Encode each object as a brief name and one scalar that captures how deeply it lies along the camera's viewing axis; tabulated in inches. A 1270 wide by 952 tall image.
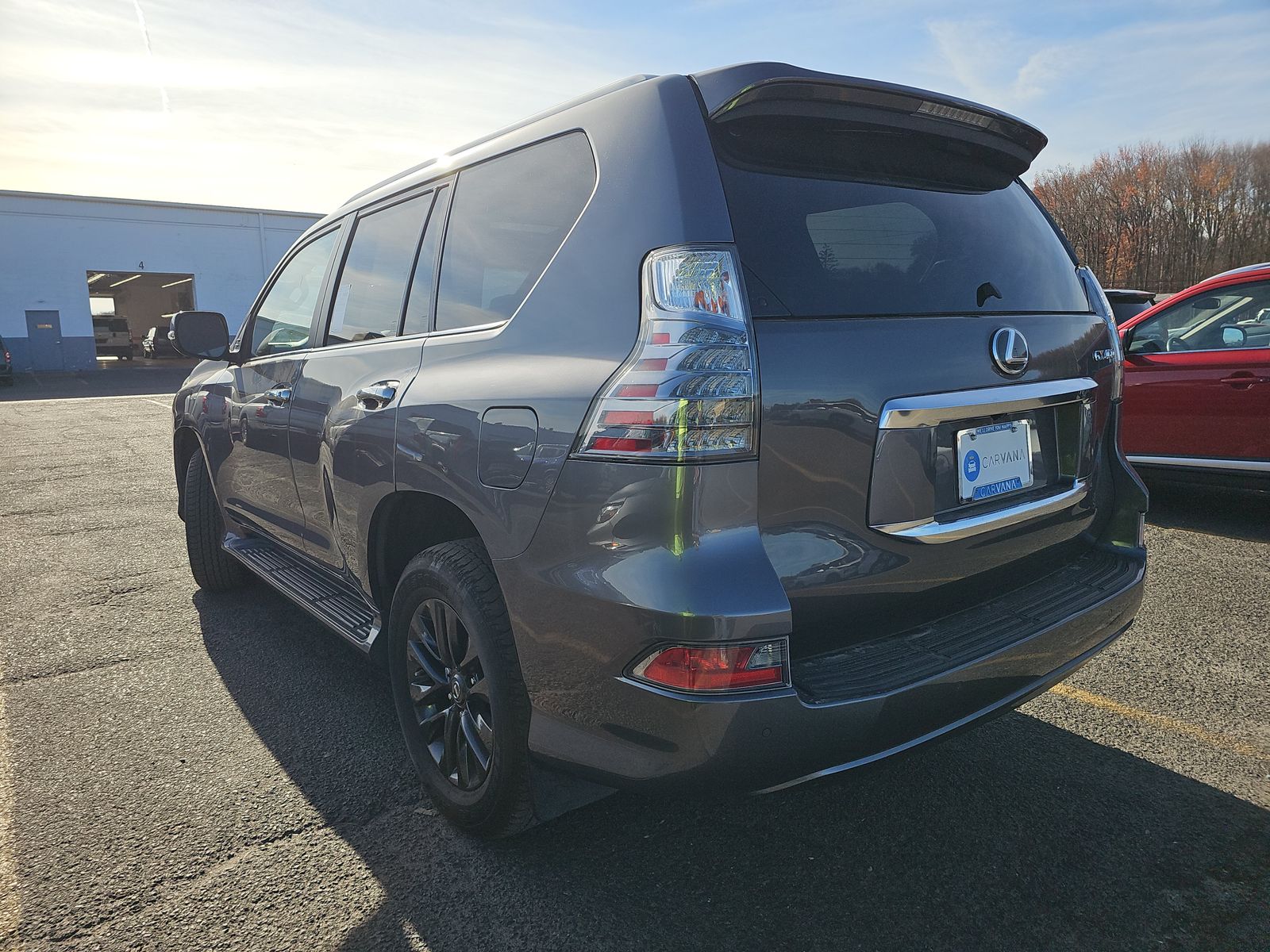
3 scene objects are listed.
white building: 1214.3
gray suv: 66.0
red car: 199.6
